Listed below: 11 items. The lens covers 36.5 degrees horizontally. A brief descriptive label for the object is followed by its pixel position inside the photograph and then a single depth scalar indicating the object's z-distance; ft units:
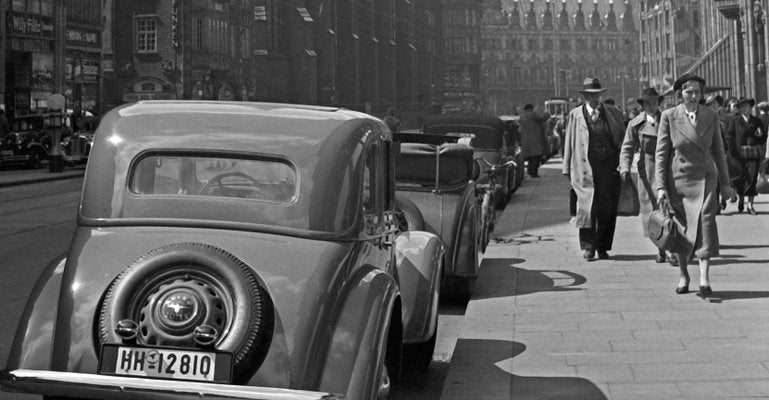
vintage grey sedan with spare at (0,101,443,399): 14.90
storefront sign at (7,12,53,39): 150.61
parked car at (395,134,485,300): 31.99
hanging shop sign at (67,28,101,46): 168.04
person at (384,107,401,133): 92.53
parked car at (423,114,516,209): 68.33
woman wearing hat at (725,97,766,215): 57.21
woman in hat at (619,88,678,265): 37.99
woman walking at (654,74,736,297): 29.81
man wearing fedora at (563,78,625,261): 39.14
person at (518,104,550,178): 97.66
